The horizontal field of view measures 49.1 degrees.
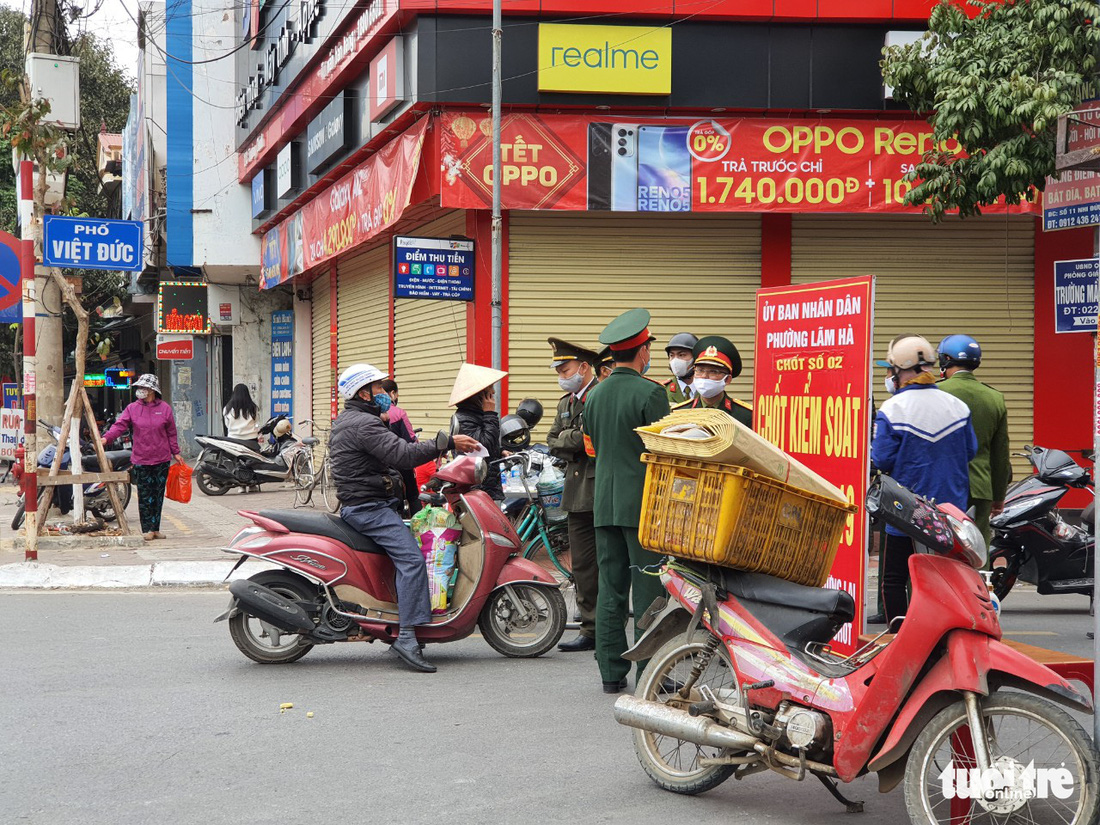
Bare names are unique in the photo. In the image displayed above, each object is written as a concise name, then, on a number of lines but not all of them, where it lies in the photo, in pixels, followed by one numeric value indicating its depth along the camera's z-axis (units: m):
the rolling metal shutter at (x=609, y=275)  13.89
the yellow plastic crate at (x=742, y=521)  4.45
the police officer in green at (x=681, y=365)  8.32
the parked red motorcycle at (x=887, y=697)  3.77
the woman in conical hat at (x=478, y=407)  8.18
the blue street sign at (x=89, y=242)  11.74
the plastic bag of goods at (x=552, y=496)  8.89
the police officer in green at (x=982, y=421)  7.30
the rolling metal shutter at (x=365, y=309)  17.77
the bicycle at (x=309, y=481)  17.78
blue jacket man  6.36
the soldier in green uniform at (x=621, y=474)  6.18
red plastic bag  13.30
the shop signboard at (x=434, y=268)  13.27
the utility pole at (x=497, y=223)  12.63
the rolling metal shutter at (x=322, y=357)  22.03
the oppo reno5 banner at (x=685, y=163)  13.33
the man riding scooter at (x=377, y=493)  7.14
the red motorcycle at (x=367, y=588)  7.09
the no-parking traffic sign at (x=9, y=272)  11.80
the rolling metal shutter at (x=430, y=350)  14.50
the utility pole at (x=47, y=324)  13.59
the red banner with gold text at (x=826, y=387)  6.12
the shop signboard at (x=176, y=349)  27.72
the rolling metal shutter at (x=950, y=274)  14.08
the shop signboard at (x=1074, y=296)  10.65
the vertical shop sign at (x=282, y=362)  25.12
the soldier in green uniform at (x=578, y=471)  7.47
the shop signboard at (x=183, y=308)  27.27
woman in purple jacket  13.38
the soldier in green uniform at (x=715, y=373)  7.10
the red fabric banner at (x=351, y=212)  13.86
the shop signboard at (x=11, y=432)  13.72
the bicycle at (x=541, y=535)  8.96
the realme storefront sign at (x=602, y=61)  13.26
